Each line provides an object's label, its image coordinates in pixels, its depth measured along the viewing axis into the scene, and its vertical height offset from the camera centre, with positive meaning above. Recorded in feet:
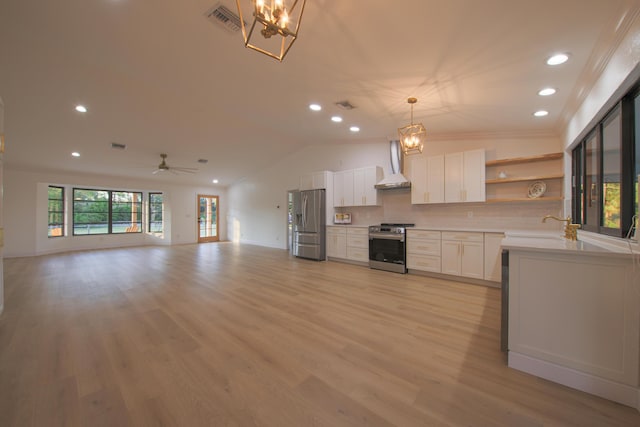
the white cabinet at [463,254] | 12.74 -2.20
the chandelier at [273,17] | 3.91 +3.31
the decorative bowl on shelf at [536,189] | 12.73 +1.27
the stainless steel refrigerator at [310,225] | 20.36 -1.05
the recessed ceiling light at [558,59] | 7.30 +4.71
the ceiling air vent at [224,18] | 7.06 +5.86
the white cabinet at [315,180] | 20.47 +2.80
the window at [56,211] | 24.41 +0.09
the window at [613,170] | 6.46 +1.34
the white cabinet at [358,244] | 17.76 -2.30
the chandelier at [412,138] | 10.50 +3.30
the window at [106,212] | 26.27 +0.01
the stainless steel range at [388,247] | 15.30 -2.25
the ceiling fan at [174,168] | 21.71 +4.60
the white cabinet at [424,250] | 14.12 -2.21
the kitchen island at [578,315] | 4.87 -2.24
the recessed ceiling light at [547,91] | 9.11 +4.62
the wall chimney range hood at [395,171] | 16.47 +2.95
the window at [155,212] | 30.86 +0.02
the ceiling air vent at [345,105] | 12.52 +5.61
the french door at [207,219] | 33.76 -0.93
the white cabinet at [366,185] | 18.04 +2.10
